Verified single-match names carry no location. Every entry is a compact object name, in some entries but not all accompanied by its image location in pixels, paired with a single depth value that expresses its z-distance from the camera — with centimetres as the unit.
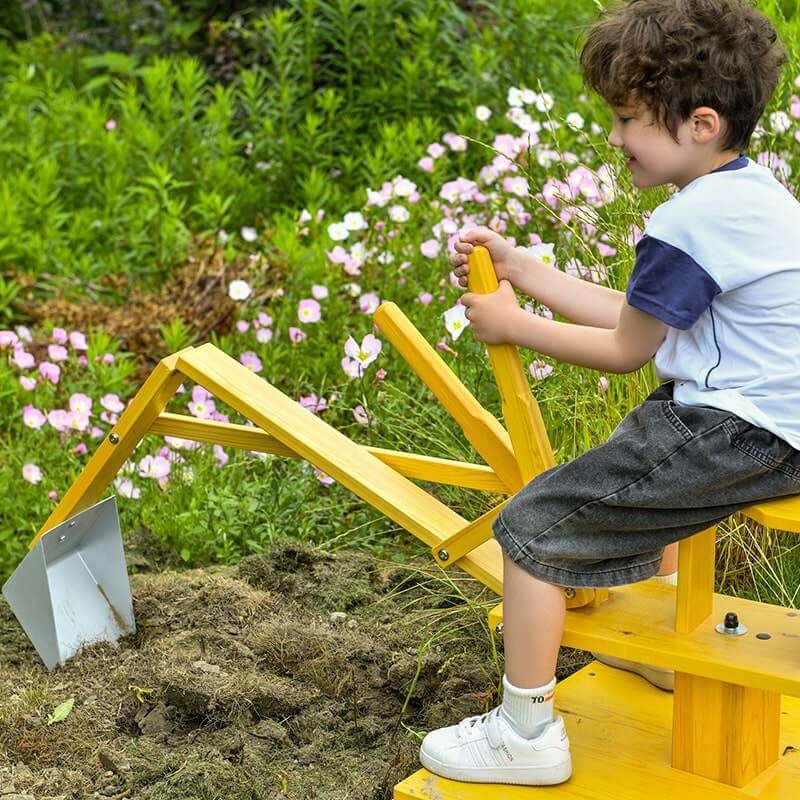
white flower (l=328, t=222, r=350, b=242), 412
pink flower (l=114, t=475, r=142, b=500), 359
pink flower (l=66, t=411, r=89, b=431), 379
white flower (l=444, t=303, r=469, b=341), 310
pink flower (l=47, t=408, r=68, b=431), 379
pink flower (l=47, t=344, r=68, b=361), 397
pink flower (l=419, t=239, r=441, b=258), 393
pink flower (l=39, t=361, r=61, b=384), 382
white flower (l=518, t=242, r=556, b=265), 310
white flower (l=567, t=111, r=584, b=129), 325
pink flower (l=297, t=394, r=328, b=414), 369
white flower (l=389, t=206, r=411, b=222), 414
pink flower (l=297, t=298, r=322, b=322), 401
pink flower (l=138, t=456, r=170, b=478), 359
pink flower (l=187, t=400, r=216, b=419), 369
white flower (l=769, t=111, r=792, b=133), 355
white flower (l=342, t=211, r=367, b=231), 429
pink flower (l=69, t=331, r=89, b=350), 408
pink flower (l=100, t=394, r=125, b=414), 377
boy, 209
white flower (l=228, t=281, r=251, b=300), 404
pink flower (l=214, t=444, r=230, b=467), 376
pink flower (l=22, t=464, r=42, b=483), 357
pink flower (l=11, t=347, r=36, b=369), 391
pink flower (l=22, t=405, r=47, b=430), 380
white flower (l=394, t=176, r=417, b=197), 422
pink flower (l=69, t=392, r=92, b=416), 379
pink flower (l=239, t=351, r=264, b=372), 387
